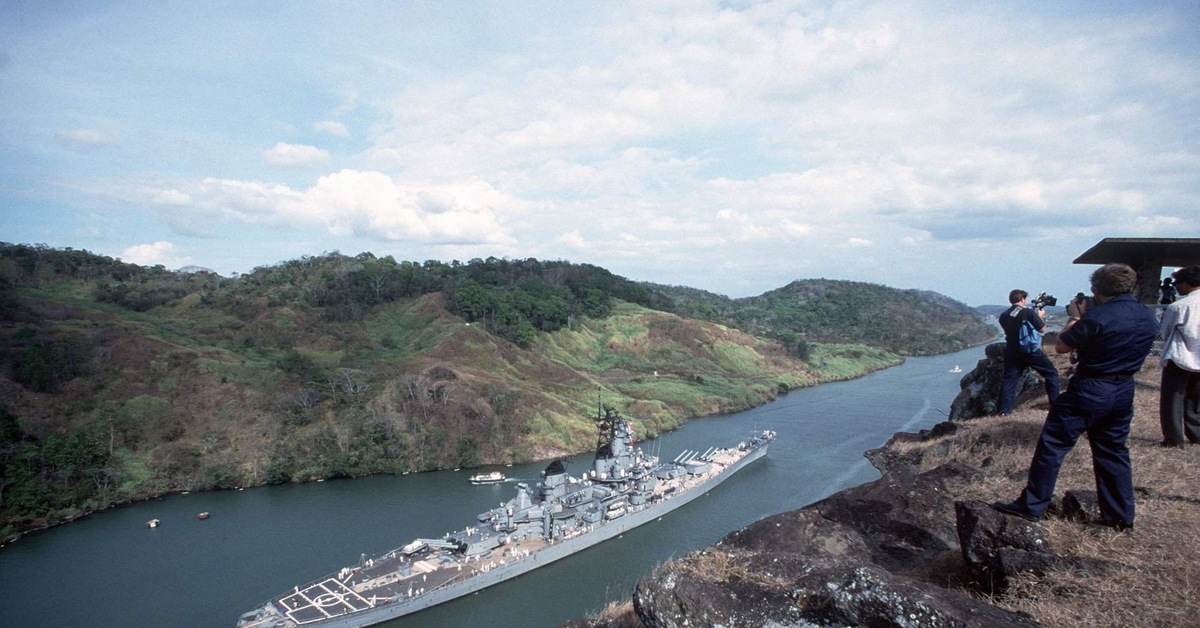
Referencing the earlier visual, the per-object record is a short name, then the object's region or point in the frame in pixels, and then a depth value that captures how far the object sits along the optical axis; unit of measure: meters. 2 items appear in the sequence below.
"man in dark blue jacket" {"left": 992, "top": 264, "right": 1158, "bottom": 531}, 4.68
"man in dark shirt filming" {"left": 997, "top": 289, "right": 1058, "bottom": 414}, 9.20
